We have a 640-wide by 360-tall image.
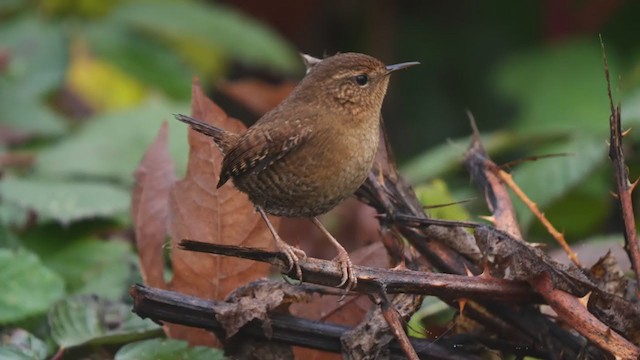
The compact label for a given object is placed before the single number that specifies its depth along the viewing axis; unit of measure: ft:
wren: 14.19
